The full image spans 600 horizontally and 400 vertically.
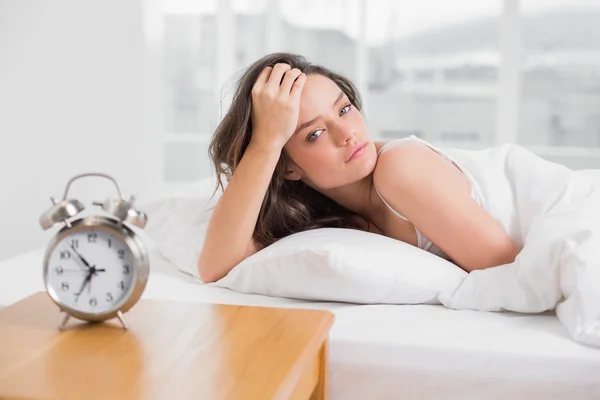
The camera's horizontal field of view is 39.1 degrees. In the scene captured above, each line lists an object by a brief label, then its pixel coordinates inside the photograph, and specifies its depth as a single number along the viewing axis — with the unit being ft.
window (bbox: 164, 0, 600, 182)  14.40
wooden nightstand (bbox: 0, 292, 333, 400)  3.36
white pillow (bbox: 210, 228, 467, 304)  5.37
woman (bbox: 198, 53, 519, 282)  5.80
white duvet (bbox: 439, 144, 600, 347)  4.90
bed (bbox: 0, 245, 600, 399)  4.56
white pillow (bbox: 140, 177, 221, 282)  6.51
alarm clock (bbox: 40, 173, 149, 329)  4.07
